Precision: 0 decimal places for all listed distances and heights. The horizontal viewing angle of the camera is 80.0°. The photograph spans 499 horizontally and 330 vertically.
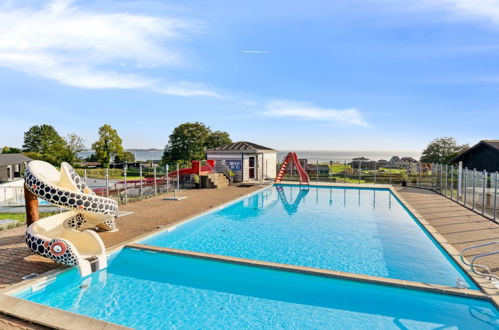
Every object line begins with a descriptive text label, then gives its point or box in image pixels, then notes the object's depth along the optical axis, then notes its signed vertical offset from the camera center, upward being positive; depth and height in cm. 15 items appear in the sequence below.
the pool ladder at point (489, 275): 634 -243
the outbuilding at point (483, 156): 1841 +49
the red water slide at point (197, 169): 2234 -45
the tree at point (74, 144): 4596 +300
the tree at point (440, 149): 4187 +201
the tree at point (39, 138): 6076 +539
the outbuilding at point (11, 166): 2564 -26
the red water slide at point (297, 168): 2469 -48
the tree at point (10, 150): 5812 +262
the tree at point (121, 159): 4610 +68
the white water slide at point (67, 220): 680 -161
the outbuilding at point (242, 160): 2520 +28
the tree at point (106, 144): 4328 +279
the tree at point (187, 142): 4450 +322
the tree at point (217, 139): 4419 +361
